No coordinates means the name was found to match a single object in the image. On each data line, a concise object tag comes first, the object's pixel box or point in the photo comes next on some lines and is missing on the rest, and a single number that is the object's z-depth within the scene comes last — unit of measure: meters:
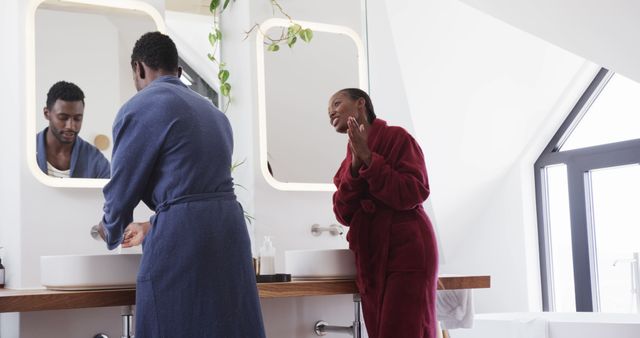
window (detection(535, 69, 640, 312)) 4.86
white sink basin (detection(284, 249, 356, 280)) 2.67
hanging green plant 3.03
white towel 3.03
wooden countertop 1.99
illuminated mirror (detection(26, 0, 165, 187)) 2.65
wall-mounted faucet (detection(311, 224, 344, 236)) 3.10
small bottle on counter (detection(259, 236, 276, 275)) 2.75
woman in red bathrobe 2.46
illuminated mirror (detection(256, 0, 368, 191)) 3.07
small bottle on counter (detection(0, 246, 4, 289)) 2.58
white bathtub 4.21
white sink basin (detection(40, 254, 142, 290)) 2.15
